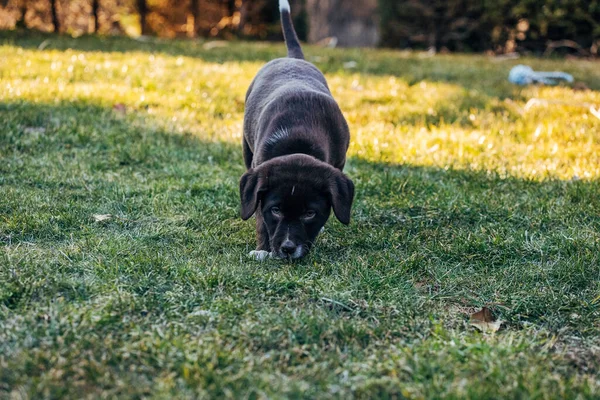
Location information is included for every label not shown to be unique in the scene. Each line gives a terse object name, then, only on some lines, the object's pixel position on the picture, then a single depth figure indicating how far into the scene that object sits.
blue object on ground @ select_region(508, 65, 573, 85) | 9.23
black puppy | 3.61
